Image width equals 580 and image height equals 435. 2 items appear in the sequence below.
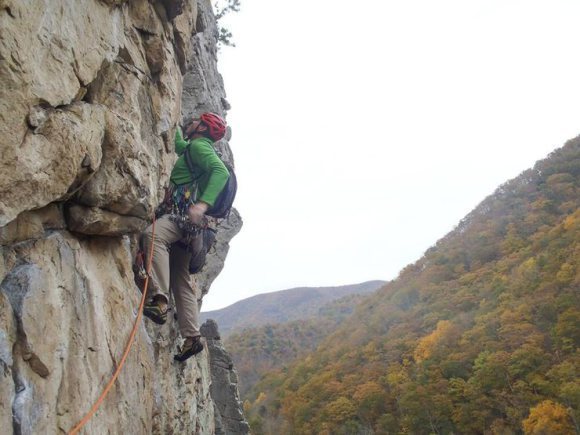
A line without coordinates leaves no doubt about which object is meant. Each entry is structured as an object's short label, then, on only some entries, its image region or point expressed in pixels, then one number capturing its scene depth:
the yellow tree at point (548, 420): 27.42
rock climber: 4.86
